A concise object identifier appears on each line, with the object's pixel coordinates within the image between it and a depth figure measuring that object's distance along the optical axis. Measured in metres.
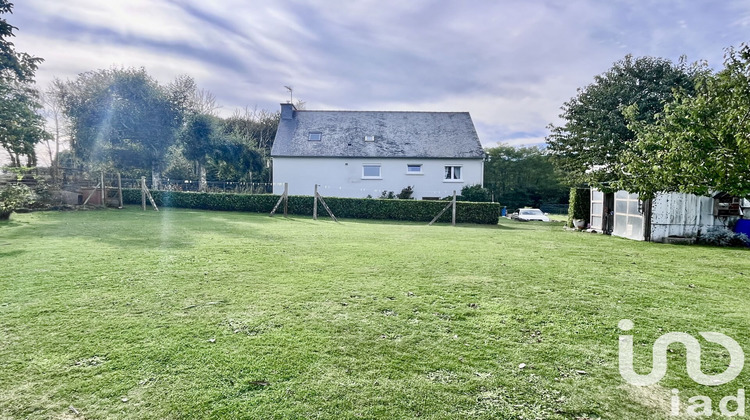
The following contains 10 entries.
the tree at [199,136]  23.95
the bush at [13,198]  11.63
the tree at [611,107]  17.67
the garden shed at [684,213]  11.17
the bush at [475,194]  22.03
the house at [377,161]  23.25
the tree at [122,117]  21.56
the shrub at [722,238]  10.91
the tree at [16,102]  13.51
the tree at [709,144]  6.67
